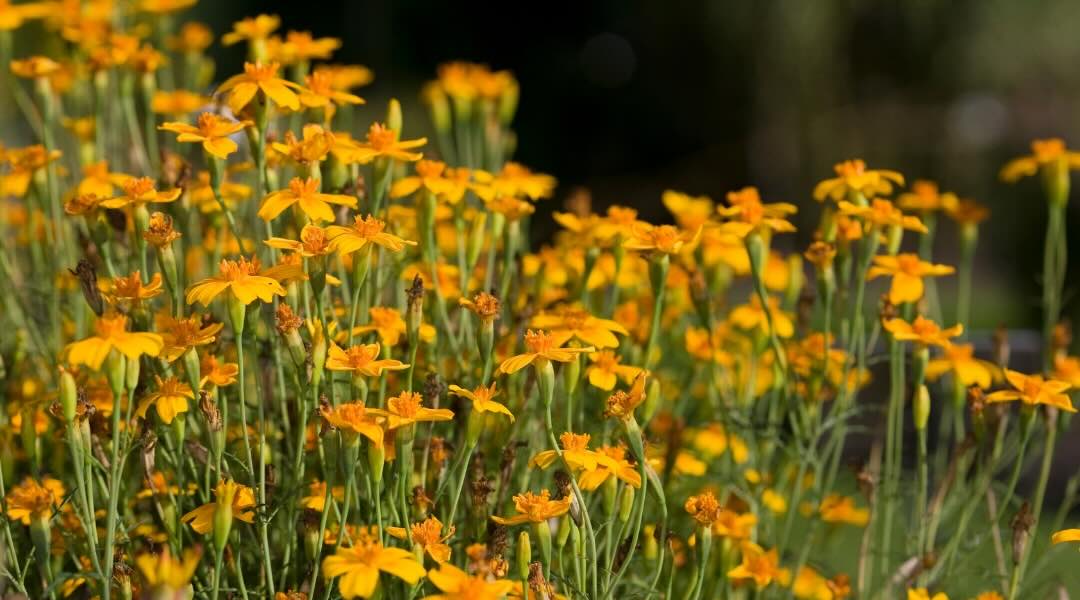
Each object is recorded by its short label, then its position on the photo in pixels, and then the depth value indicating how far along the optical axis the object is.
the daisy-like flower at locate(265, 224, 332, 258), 1.70
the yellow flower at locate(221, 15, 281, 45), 1.84
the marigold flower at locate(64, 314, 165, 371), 1.67
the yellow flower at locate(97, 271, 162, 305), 1.71
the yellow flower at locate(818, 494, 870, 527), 1.85
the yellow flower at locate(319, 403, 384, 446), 1.66
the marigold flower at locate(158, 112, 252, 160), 1.74
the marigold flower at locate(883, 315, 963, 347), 1.76
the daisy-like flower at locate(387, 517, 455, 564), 1.66
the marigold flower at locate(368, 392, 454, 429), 1.67
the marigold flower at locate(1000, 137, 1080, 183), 1.88
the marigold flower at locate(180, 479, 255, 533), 1.69
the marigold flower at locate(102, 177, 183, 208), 1.73
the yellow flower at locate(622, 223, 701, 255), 1.74
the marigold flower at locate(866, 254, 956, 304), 1.78
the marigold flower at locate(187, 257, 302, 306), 1.68
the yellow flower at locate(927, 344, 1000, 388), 1.80
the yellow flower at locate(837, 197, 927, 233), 1.78
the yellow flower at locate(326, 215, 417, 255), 1.70
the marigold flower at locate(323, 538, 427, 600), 1.63
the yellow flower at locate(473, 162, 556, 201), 1.80
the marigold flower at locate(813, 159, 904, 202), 1.80
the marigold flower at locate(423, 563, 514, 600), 1.63
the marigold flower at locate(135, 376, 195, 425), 1.70
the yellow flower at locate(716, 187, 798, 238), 1.77
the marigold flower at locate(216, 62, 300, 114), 1.75
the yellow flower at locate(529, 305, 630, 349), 1.73
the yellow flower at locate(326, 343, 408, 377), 1.68
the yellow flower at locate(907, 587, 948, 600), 1.72
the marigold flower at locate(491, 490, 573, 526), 1.68
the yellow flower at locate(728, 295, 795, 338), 1.83
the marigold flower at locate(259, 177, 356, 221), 1.72
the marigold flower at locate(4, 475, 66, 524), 1.69
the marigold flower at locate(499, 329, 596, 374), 1.70
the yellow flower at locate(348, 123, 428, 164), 1.75
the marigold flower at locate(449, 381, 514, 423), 1.68
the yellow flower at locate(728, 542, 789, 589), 1.76
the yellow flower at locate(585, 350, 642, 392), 1.75
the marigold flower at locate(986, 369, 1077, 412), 1.75
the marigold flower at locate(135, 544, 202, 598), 1.59
